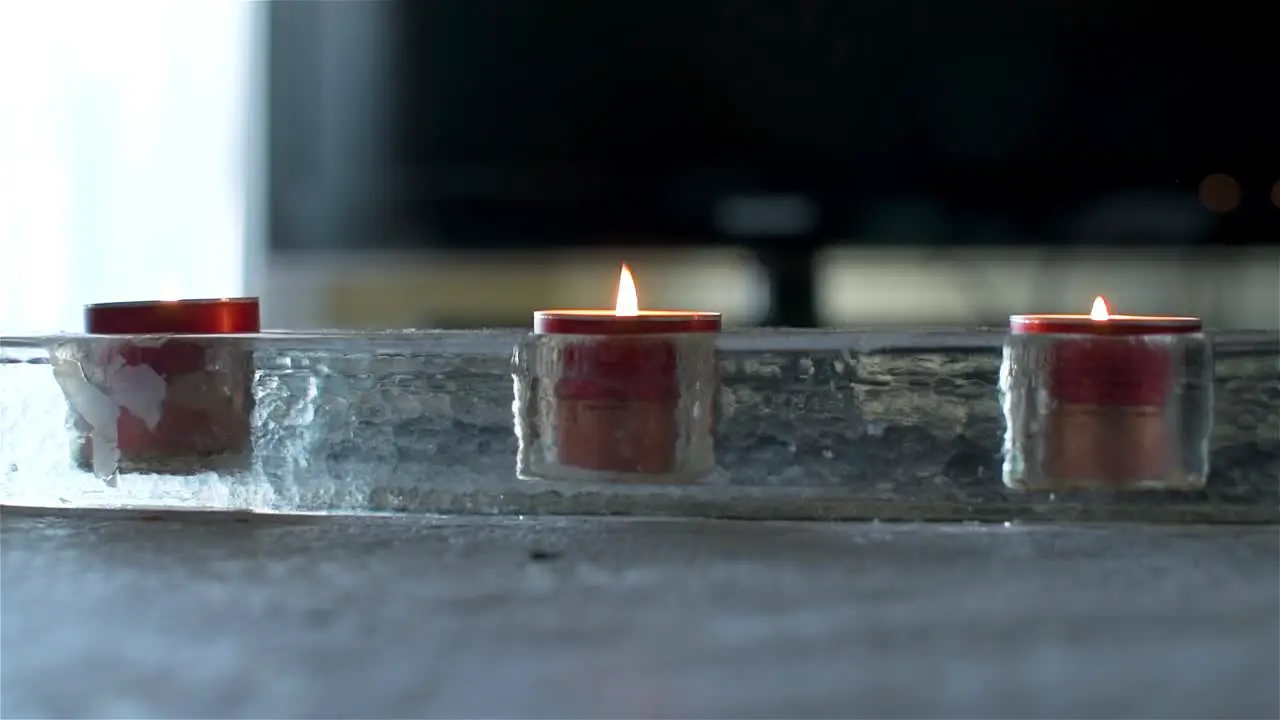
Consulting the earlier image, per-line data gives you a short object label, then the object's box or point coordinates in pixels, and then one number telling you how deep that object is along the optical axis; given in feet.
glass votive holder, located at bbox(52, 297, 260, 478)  2.36
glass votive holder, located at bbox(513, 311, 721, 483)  2.30
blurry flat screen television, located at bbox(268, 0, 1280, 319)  5.12
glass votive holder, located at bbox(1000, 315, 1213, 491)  2.30
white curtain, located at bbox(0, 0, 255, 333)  6.05
